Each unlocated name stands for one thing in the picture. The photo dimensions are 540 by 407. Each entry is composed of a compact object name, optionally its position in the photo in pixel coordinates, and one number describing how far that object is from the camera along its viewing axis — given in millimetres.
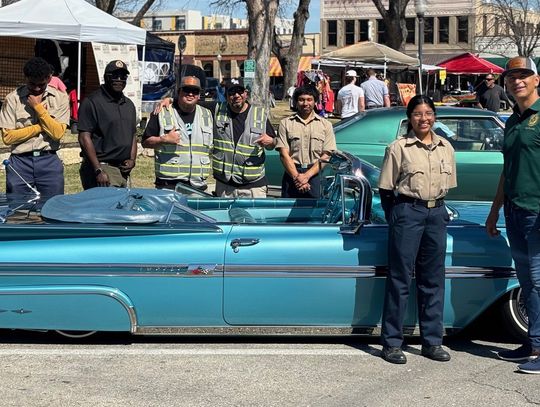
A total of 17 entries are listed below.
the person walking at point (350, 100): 17391
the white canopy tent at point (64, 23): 15883
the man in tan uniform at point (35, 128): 6957
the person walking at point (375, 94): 19375
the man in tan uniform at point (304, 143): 7285
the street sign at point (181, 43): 30066
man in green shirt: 5145
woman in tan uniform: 5234
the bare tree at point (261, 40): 18703
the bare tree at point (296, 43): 36969
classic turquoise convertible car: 5262
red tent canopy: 32281
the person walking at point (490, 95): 16828
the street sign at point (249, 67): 18219
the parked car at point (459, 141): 9602
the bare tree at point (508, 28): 55875
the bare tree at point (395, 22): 31223
